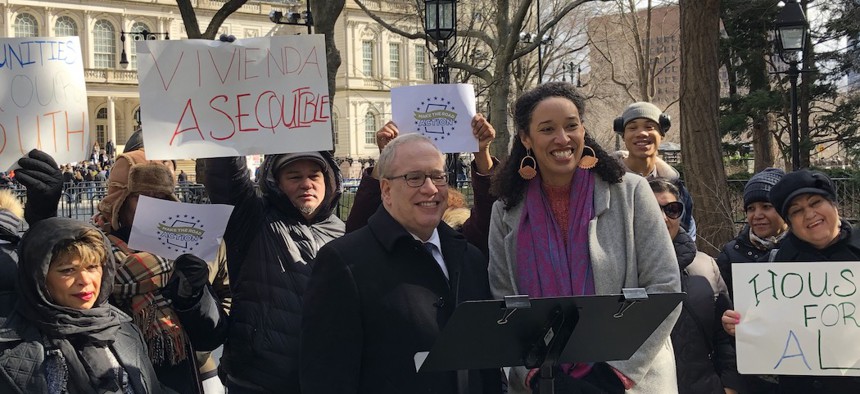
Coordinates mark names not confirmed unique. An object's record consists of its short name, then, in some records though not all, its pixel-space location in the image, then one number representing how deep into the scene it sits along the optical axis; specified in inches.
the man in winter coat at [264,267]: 156.3
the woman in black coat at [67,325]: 129.8
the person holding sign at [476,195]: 157.4
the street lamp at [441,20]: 529.3
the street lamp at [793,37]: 538.0
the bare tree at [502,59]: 778.2
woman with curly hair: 127.1
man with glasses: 116.8
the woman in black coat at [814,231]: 154.1
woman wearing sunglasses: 161.6
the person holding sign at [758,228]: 183.9
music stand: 101.1
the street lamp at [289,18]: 829.2
